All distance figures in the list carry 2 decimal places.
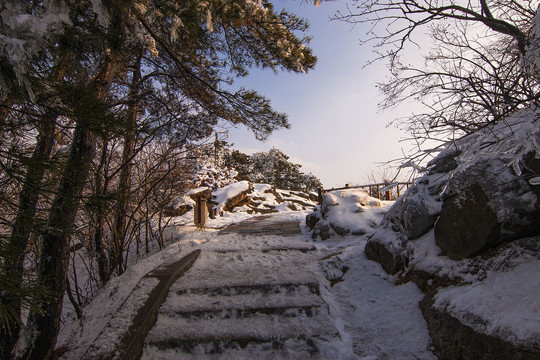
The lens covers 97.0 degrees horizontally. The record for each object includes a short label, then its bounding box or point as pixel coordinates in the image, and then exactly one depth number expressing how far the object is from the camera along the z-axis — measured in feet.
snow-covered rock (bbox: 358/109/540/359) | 5.25
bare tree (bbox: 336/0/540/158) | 6.25
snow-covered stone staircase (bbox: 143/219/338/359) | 7.11
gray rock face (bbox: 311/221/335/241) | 17.23
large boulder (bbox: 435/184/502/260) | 7.30
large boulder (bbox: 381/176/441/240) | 9.99
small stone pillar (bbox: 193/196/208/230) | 22.36
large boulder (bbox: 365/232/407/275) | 10.09
